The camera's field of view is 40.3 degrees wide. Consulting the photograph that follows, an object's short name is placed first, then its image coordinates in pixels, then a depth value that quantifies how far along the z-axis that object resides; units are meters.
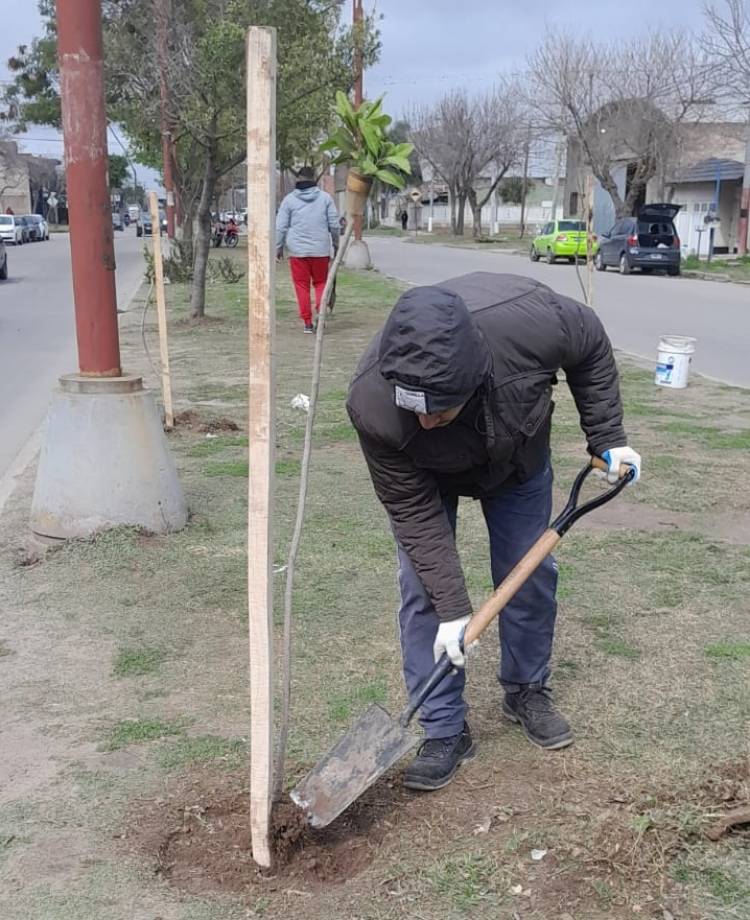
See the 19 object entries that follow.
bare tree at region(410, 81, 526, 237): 54.03
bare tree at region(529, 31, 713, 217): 36.12
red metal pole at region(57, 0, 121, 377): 4.59
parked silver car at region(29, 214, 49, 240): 49.41
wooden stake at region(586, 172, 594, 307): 8.77
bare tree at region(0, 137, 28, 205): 63.42
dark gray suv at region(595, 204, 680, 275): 25.67
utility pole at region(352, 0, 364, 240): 13.86
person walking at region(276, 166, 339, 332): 11.25
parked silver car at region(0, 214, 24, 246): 43.66
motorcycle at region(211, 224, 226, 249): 37.78
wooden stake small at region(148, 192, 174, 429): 6.44
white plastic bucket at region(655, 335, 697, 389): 9.20
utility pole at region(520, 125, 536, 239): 53.81
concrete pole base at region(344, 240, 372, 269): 25.56
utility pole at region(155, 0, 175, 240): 12.37
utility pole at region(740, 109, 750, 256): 31.70
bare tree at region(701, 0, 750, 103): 27.59
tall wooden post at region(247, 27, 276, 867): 2.24
